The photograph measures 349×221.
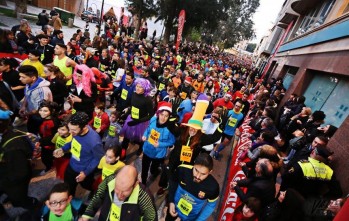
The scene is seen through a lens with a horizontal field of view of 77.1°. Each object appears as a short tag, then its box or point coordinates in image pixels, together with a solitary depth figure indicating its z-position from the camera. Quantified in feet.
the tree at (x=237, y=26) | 194.08
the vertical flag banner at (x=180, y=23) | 55.11
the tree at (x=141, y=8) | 79.87
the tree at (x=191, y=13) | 78.18
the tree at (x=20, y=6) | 52.31
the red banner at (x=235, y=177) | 11.33
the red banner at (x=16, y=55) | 20.70
